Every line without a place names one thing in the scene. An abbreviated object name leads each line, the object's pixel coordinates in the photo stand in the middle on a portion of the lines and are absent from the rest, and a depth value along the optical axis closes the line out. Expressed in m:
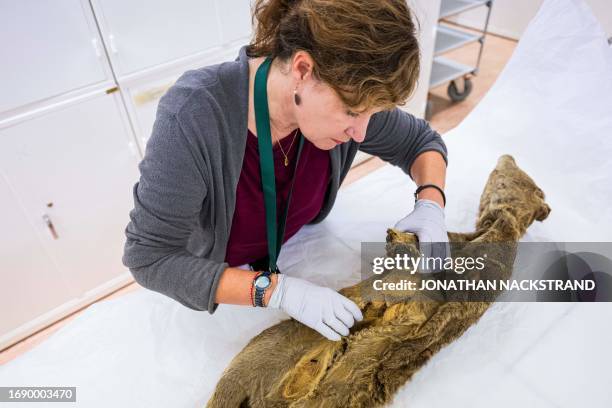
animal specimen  0.97
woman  0.85
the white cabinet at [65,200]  1.62
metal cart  2.93
